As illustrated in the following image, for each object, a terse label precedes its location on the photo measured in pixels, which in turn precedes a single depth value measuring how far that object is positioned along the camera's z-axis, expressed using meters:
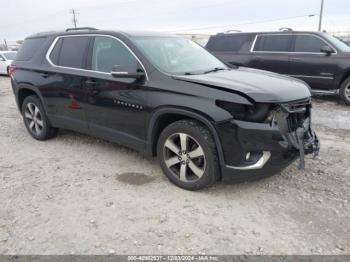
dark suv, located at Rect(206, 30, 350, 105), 8.15
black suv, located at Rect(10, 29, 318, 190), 3.41
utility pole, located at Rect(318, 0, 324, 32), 39.34
